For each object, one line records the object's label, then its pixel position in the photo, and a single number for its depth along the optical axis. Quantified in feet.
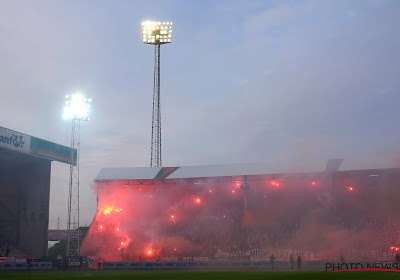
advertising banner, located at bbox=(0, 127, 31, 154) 191.93
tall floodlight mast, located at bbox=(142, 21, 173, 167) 234.17
